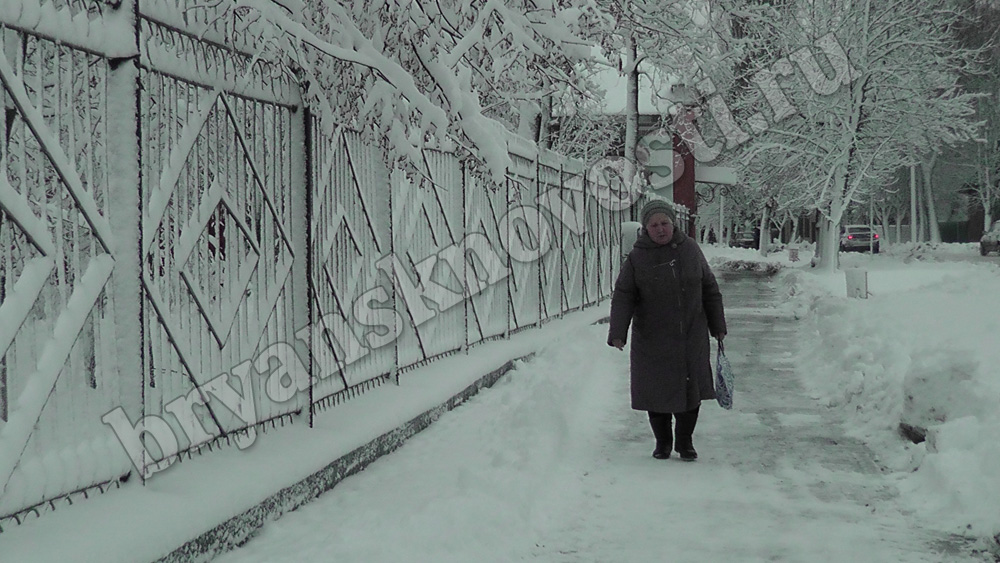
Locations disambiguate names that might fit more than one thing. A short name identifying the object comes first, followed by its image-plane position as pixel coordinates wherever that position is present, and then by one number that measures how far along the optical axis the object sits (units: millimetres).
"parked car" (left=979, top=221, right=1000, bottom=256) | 45781
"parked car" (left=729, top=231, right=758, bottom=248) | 78325
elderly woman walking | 6828
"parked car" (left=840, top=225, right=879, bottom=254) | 55094
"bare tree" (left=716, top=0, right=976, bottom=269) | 31797
